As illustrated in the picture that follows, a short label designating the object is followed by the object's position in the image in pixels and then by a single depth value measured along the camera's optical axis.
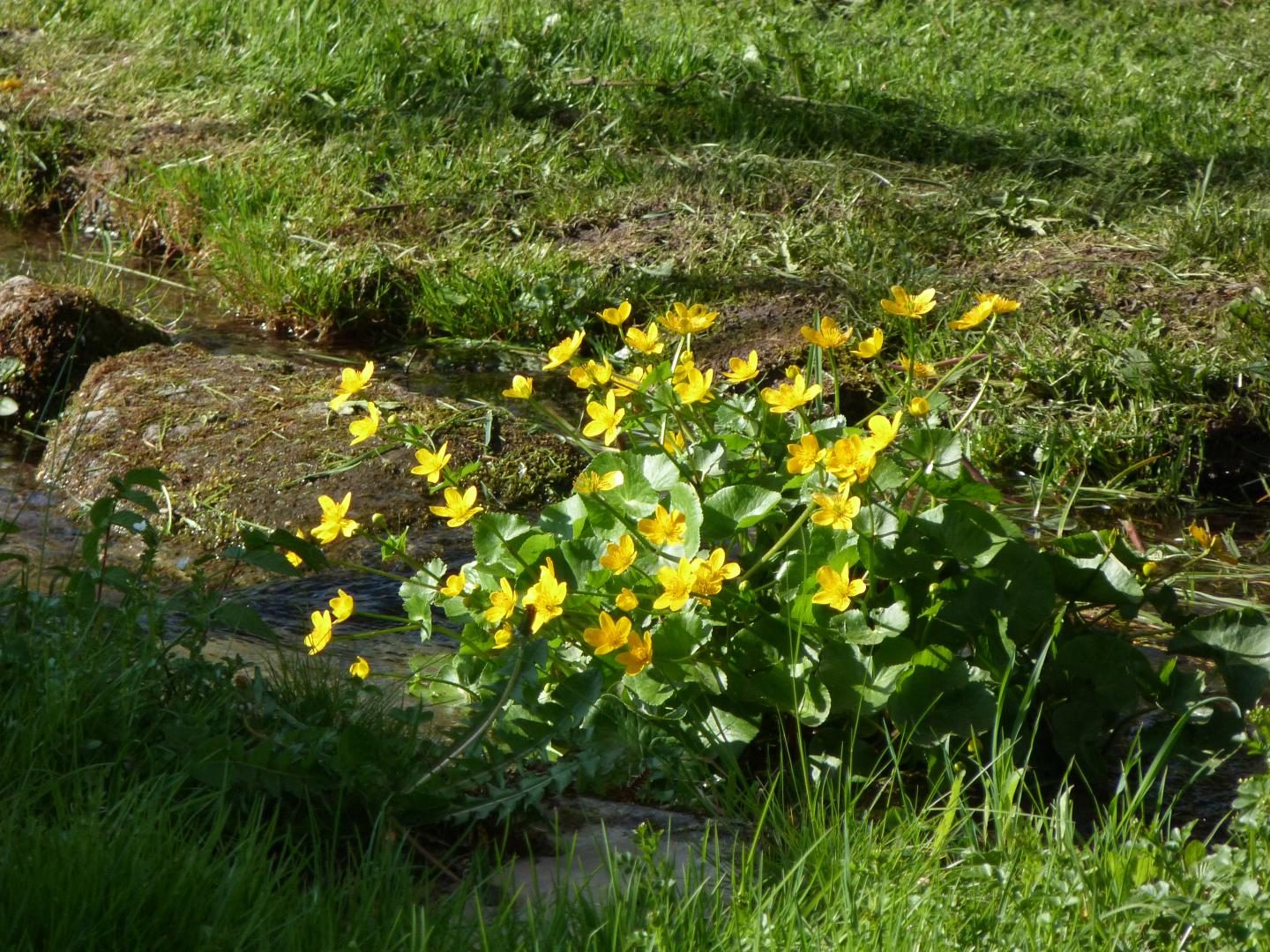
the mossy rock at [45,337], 8.75
